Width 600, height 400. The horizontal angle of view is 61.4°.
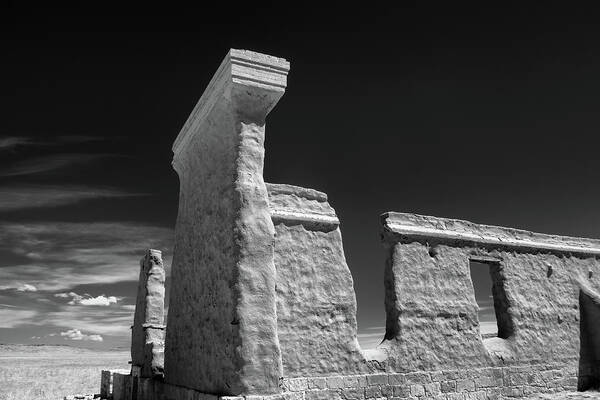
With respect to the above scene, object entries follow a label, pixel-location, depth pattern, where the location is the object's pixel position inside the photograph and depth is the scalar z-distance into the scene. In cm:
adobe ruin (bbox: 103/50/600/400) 590
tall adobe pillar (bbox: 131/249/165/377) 1120
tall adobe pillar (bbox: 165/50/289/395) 555
